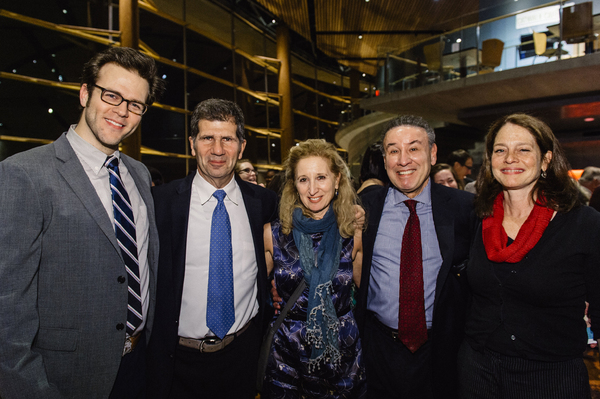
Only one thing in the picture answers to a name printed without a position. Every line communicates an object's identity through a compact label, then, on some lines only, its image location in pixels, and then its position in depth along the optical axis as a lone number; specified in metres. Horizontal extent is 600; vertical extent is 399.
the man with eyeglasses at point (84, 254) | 1.16
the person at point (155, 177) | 4.03
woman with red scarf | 1.42
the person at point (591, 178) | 4.43
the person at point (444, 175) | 3.75
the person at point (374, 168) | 2.98
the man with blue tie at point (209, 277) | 1.76
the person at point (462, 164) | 4.47
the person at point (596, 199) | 3.35
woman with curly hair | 1.83
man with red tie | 1.80
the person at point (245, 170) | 4.64
